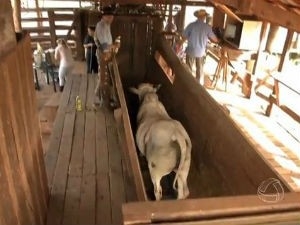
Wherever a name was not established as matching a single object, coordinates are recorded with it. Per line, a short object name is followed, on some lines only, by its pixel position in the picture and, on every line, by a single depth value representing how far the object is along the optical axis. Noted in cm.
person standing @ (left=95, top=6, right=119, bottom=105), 501
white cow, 296
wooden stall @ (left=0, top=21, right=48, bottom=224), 168
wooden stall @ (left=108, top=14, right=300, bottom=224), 128
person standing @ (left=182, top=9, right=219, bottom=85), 648
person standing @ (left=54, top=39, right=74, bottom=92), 746
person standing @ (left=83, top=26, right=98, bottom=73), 746
